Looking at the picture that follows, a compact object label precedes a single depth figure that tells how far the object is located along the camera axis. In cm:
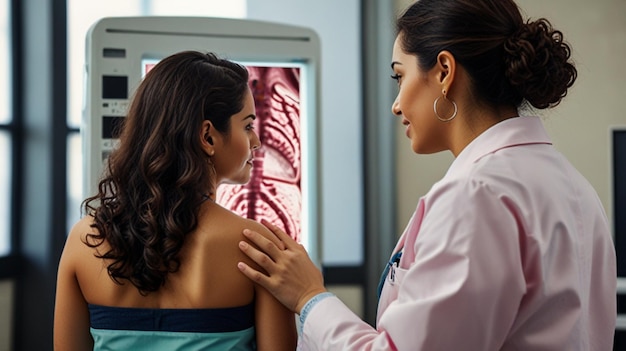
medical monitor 204
